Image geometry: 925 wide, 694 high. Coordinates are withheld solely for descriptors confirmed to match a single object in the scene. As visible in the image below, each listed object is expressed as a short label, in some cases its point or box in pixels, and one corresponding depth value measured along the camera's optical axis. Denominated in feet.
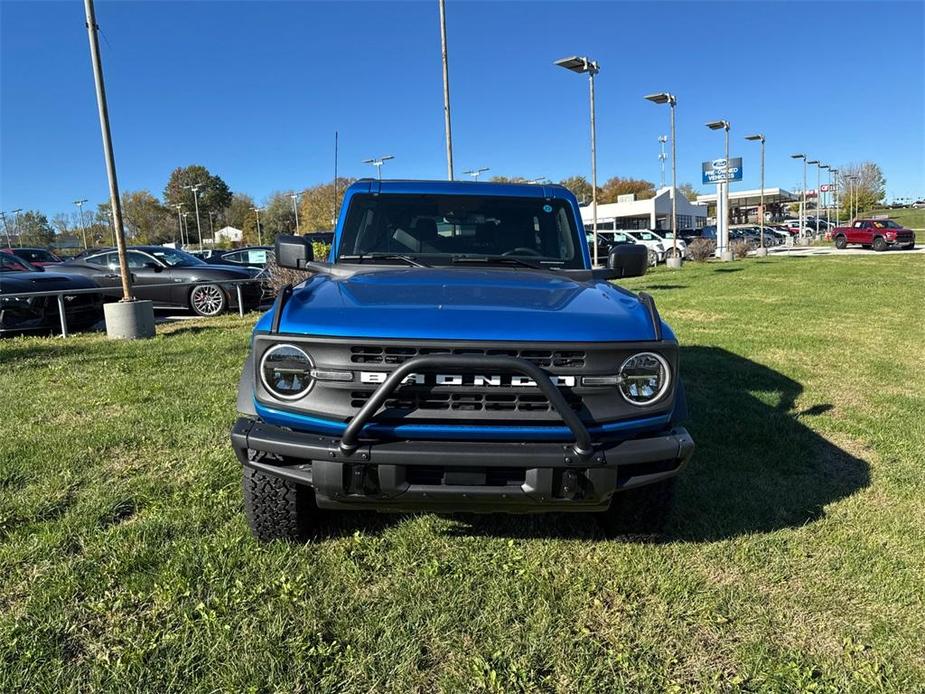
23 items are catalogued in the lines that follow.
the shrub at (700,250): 87.86
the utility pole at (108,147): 27.30
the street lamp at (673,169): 77.61
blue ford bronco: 7.73
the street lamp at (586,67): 58.80
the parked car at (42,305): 29.50
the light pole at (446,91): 47.01
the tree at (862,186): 277.23
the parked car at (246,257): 54.60
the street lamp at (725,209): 92.17
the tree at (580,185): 290.76
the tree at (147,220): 270.83
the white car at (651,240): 93.69
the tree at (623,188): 317.42
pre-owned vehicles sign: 98.94
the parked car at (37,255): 59.31
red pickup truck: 111.75
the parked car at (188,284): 37.63
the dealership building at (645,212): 185.88
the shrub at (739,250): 95.44
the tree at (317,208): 212.23
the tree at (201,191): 300.40
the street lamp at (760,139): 109.19
